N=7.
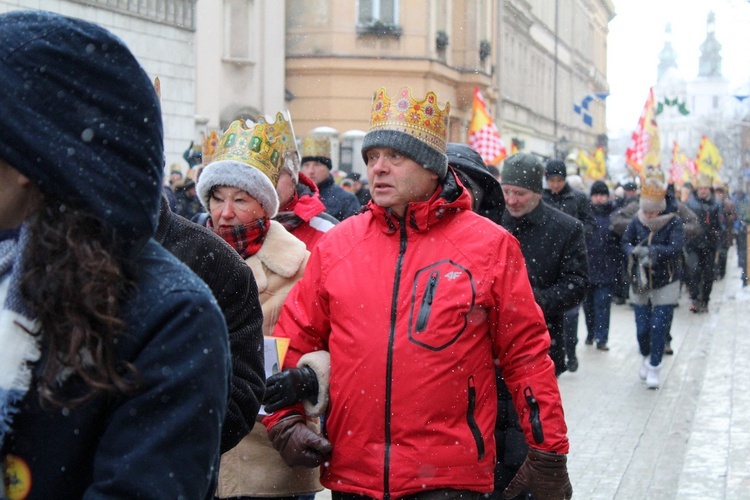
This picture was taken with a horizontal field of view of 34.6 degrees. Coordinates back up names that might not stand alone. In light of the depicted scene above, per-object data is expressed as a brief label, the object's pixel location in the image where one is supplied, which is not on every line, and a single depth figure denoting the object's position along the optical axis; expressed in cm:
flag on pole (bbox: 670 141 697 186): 3525
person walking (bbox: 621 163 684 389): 1102
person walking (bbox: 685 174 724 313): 1806
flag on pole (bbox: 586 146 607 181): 4053
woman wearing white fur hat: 409
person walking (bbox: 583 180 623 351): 1334
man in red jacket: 367
